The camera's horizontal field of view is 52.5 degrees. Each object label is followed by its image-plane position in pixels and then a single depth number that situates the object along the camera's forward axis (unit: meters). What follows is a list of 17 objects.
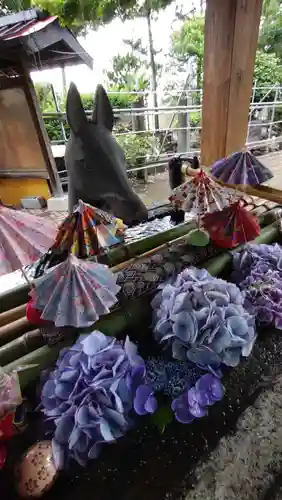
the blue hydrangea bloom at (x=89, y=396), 0.43
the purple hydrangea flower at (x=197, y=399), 0.47
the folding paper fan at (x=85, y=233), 0.56
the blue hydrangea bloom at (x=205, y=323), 0.51
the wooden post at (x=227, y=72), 1.04
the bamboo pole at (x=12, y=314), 0.60
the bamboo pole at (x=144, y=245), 0.74
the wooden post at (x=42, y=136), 2.48
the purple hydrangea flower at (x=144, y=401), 0.46
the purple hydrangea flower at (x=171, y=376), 0.51
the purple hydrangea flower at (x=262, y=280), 0.64
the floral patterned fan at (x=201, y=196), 0.67
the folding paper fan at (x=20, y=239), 0.46
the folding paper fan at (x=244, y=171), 0.72
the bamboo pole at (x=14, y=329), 0.57
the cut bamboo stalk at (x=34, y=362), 0.50
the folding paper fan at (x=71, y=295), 0.48
